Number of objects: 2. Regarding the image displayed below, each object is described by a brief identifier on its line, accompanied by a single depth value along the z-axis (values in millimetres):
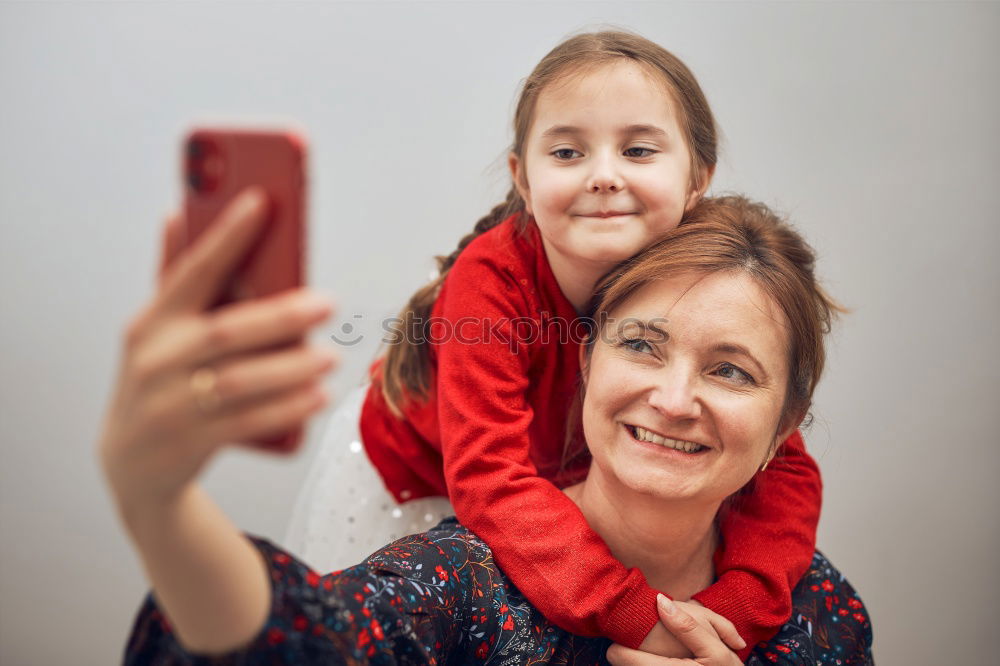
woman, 992
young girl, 1309
